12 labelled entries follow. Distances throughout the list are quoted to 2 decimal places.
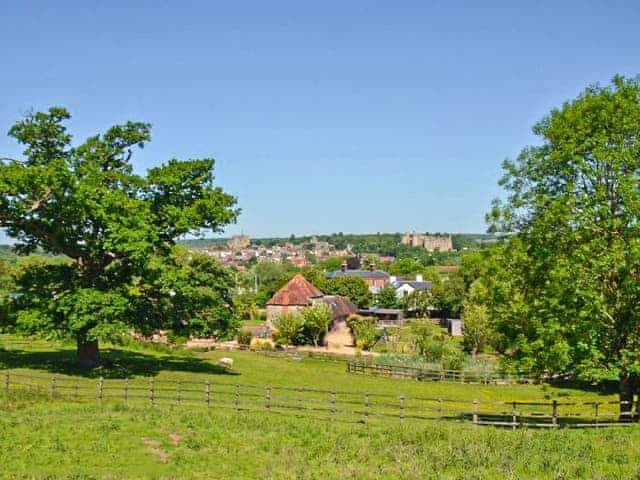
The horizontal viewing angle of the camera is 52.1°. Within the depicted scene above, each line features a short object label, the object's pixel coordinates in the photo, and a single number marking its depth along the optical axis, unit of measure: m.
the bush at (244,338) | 62.72
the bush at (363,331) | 68.19
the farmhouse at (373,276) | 149.31
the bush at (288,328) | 64.12
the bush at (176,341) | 53.48
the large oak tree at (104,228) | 32.78
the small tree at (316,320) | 64.19
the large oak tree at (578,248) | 23.09
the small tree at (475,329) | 61.00
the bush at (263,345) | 59.24
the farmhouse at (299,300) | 75.19
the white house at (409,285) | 132.50
